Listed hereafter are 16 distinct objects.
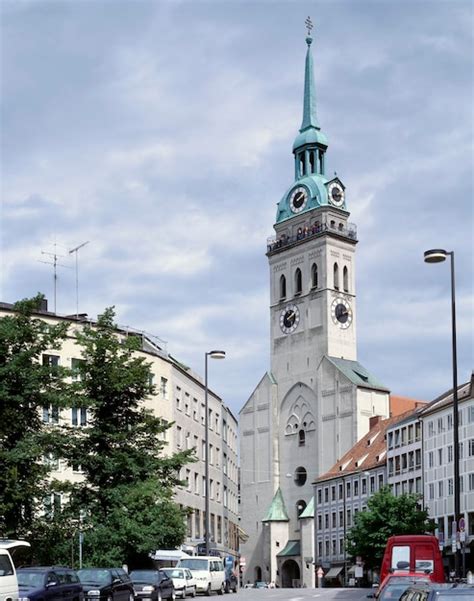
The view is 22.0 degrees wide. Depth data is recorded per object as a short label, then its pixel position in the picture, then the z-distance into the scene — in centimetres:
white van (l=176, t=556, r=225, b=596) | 5234
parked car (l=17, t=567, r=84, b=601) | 2922
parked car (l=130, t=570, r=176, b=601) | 4022
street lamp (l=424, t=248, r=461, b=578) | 3342
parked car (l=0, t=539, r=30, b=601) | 2523
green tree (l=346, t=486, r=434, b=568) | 8425
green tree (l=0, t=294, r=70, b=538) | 4025
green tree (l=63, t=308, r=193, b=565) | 4431
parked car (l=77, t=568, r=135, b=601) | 3384
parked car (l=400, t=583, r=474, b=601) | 1569
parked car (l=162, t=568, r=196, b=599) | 4853
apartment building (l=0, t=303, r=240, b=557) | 7225
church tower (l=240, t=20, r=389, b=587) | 12850
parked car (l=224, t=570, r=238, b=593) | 5638
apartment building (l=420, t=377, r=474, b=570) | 8519
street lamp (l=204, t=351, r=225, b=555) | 5341
